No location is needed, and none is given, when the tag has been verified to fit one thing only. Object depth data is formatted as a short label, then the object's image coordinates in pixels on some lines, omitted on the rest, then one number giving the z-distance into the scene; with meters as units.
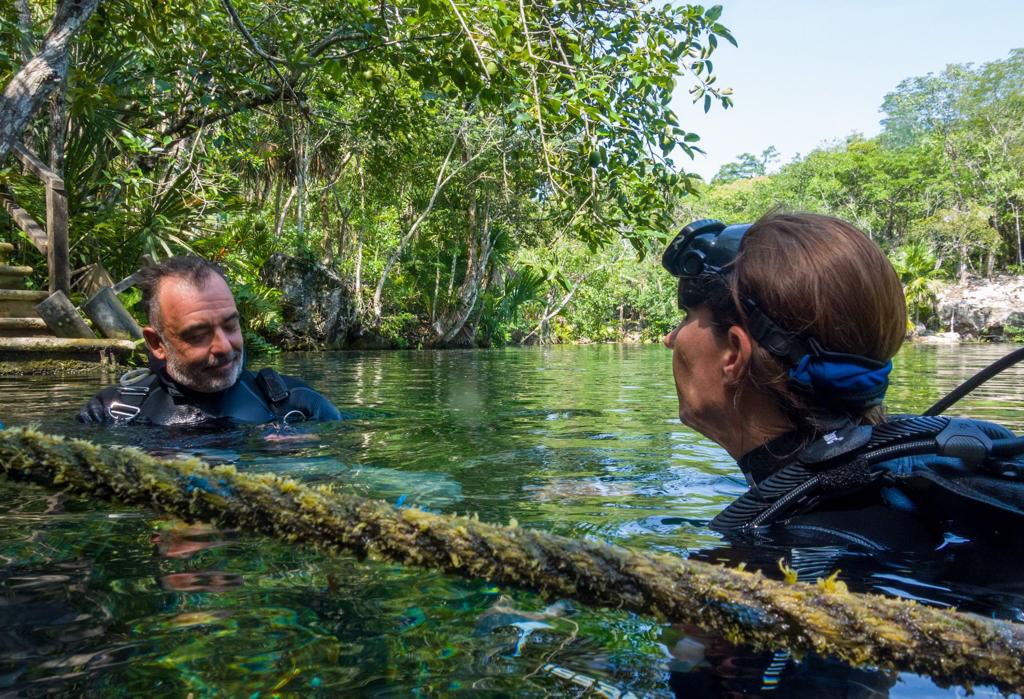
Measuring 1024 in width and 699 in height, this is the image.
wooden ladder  10.30
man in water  4.64
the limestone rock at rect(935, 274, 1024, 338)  42.53
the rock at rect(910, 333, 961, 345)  41.11
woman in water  1.73
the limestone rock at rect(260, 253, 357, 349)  22.19
